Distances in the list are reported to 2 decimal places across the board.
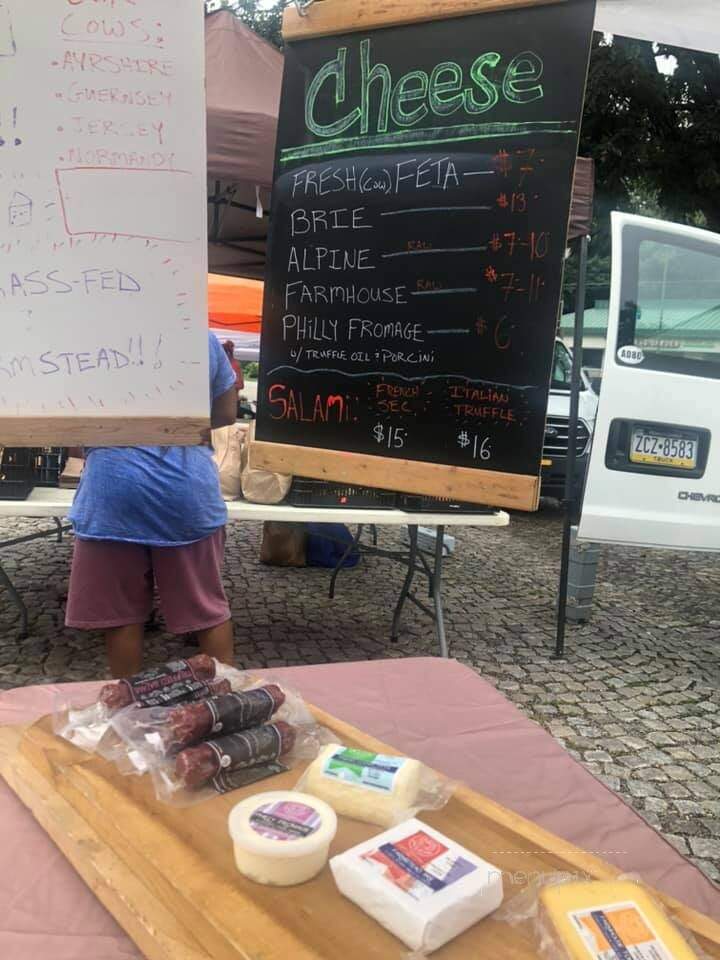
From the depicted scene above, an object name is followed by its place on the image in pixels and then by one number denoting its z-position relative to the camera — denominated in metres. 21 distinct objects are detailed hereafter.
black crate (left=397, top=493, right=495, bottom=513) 4.21
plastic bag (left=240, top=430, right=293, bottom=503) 4.27
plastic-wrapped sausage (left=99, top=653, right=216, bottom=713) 1.51
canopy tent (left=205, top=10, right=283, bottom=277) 3.86
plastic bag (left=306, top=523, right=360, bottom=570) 6.11
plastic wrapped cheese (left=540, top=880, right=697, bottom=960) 0.96
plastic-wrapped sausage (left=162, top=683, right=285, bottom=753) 1.37
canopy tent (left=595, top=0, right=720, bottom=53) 1.71
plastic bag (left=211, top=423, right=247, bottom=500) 4.38
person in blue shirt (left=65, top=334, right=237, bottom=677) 2.62
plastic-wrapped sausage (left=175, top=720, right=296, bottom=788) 1.29
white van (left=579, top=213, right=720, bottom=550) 4.42
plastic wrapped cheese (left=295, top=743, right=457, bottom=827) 1.23
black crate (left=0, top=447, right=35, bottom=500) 4.20
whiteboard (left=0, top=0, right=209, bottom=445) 1.39
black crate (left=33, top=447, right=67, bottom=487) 4.38
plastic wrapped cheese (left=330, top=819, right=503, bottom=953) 0.98
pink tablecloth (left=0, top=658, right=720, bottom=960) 1.09
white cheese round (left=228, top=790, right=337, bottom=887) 1.08
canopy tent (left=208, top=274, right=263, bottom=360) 7.65
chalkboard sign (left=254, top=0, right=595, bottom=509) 1.59
